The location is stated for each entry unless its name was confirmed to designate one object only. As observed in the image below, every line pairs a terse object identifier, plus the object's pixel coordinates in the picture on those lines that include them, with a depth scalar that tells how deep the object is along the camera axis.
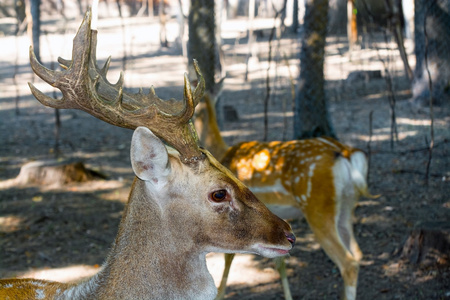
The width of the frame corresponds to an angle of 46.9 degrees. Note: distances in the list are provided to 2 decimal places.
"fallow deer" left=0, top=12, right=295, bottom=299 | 2.62
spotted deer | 4.64
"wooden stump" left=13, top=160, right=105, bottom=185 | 7.43
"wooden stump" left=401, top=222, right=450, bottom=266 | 4.93
